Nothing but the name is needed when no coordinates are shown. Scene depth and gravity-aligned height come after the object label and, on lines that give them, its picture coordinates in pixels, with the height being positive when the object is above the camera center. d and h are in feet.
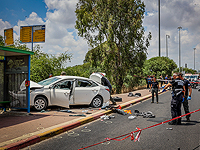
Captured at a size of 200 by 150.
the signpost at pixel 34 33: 36.82 +8.06
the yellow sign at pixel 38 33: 36.84 +7.83
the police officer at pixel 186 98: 25.72 -2.90
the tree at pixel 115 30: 73.61 +17.42
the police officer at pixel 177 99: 24.02 -2.78
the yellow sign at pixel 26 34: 37.50 +7.91
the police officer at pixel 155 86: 46.62 -2.38
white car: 30.76 -2.75
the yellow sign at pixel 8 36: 37.83 +7.59
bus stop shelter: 28.40 -0.50
